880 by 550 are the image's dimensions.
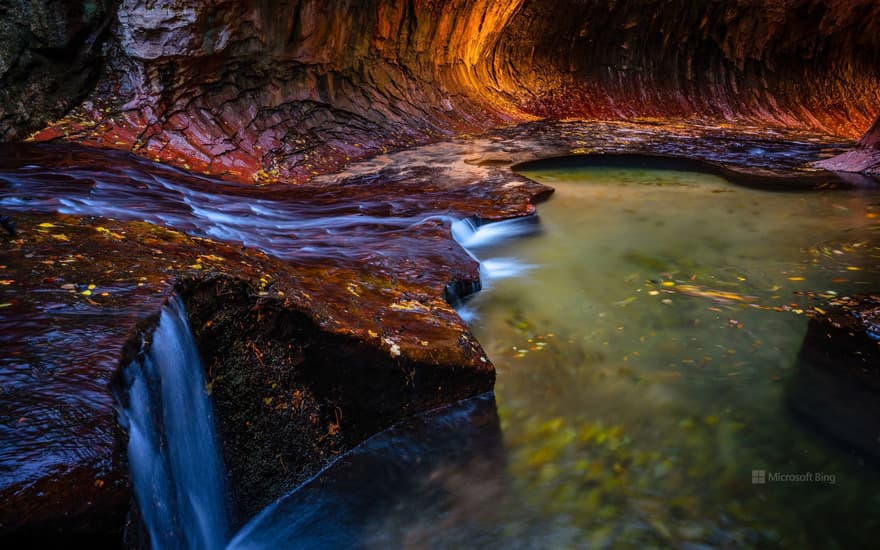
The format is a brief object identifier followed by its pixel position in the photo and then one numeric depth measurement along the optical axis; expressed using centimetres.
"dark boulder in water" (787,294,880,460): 312
